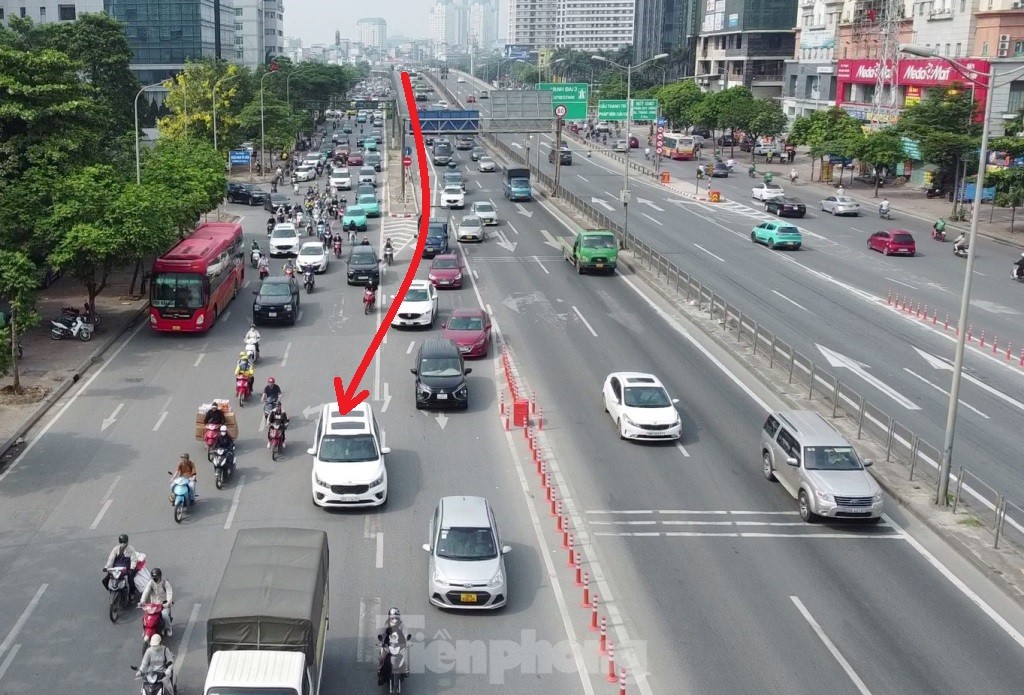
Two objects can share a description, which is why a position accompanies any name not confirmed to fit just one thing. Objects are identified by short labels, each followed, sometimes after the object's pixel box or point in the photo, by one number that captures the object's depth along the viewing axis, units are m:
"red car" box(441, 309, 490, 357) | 38.56
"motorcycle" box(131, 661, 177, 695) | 16.86
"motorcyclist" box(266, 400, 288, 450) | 28.81
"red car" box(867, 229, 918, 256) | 60.28
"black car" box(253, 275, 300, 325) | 43.06
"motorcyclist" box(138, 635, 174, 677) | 17.00
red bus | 40.50
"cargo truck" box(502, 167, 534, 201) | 83.94
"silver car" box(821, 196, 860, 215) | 76.31
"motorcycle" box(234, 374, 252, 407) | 33.16
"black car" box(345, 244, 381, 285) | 51.41
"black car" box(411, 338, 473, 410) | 32.56
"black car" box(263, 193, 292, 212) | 76.97
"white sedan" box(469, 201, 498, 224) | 71.50
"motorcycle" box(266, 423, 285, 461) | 28.63
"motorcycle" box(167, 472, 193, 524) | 24.50
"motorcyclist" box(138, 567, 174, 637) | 19.25
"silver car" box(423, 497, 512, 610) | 20.41
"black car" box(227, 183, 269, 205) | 81.25
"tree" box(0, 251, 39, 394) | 31.30
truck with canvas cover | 15.30
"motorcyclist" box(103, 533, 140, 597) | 20.33
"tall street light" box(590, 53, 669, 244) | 59.05
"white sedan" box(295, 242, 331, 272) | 53.16
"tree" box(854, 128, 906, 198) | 82.69
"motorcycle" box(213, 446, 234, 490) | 26.56
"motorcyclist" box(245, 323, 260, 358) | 37.72
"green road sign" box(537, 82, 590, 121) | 90.50
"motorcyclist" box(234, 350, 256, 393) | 33.50
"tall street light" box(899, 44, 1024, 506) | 24.78
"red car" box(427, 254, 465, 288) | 50.62
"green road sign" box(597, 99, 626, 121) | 107.06
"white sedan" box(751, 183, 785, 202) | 82.75
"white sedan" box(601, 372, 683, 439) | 29.89
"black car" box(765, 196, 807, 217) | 75.56
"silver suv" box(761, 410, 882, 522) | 24.44
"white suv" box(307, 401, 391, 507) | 25.06
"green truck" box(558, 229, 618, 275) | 54.06
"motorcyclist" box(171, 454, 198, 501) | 25.04
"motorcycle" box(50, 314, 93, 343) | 39.97
